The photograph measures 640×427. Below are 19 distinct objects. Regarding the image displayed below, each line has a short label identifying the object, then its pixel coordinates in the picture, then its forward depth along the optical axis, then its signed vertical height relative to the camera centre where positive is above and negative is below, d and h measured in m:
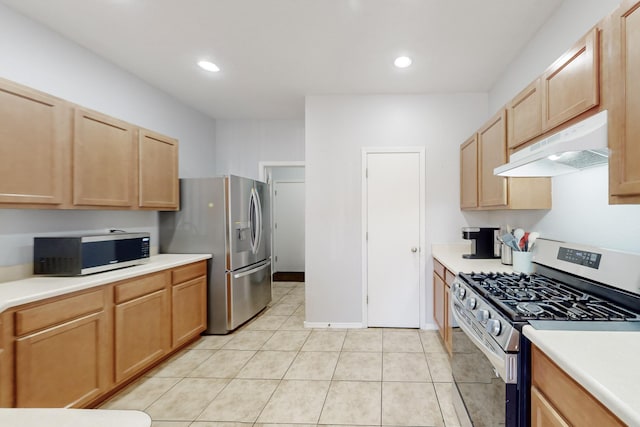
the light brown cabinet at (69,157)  1.71 +0.42
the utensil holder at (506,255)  2.44 -0.35
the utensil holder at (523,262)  2.04 -0.34
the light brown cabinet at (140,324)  2.09 -0.87
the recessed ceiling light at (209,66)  2.71 +1.42
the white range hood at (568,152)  1.18 +0.29
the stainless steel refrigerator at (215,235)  3.17 -0.23
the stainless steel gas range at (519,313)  1.13 -0.42
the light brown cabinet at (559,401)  0.77 -0.57
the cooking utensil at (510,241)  2.15 -0.20
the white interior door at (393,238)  3.32 -0.28
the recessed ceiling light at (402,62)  2.57 +1.40
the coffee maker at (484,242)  2.78 -0.27
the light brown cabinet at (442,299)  2.55 -0.83
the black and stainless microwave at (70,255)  1.98 -0.28
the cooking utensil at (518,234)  2.25 -0.16
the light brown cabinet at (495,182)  2.14 +0.26
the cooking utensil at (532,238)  2.07 -0.17
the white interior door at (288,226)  6.15 -0.25
